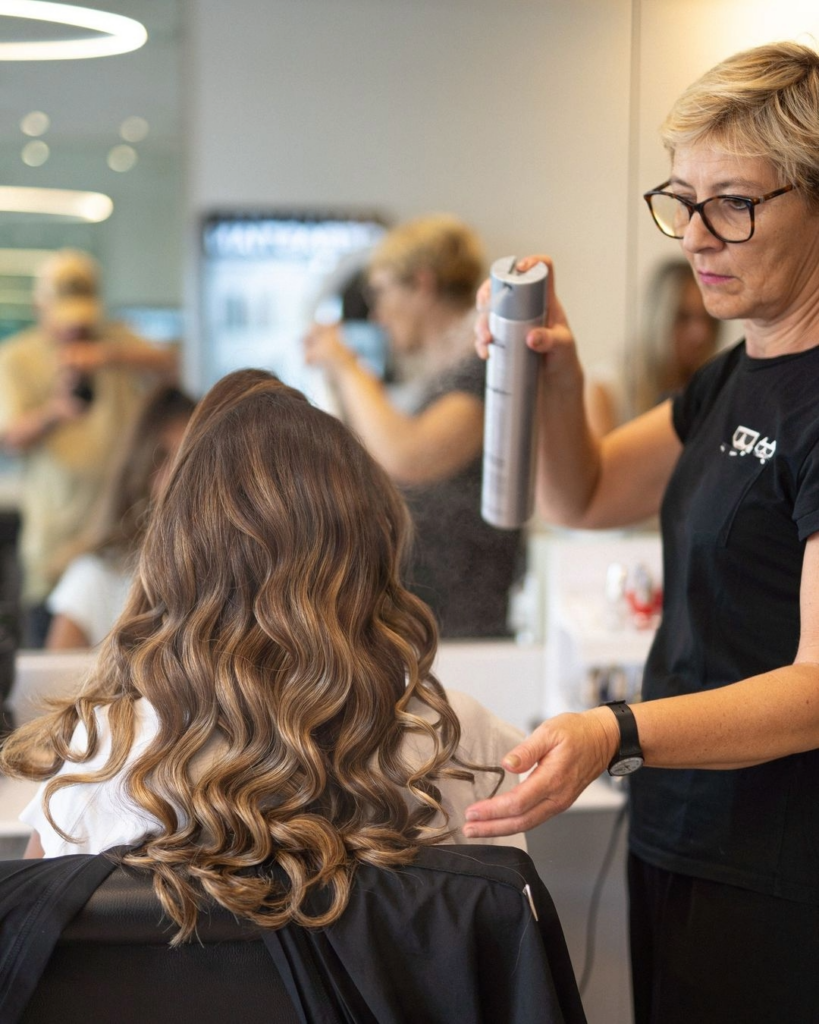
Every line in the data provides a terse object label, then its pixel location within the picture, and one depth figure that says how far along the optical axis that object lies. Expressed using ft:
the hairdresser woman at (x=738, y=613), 2.82
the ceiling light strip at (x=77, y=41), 5.39
